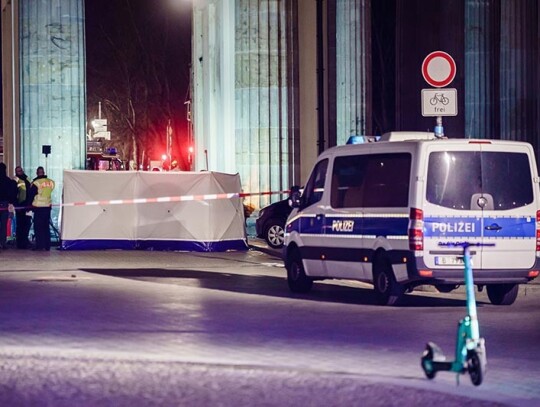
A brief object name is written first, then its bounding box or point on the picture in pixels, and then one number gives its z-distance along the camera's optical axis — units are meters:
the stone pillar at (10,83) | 40.79
